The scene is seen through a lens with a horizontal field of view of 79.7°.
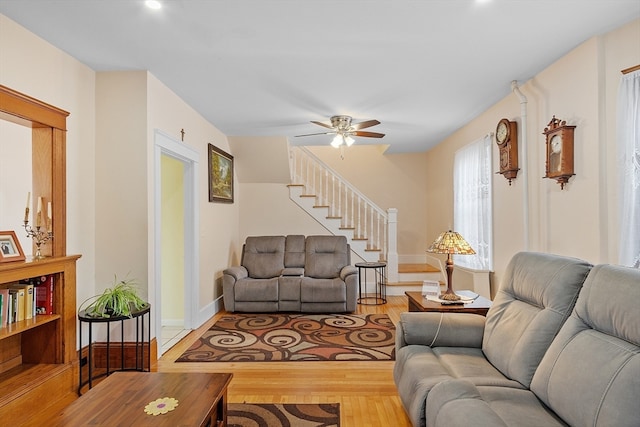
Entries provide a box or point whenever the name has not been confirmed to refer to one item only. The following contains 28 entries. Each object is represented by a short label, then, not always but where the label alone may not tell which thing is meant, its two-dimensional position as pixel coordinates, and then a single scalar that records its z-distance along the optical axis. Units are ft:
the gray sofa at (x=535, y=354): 4.67
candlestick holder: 8.63
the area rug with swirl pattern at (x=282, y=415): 7.77
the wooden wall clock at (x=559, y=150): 9.80
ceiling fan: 15.14
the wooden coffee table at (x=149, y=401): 5.48
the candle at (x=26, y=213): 8.32
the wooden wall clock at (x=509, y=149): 12.56
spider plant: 9.21
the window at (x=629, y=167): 8.21
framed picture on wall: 16.55
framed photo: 7.68
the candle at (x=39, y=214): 8.80
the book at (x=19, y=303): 8.21
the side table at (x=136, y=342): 9.05
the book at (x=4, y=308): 7.85
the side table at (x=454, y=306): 9.43
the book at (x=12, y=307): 8.04
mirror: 8.43
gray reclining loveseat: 16.57
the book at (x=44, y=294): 8.95
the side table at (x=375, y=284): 18.88
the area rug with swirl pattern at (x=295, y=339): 11.65
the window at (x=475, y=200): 14.97
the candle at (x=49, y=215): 8.97
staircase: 21.24
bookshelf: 8.34
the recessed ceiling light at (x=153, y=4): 7.27
